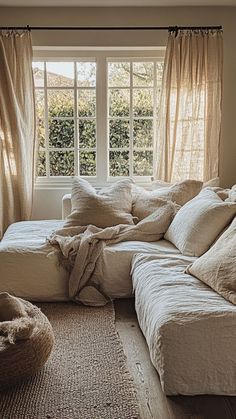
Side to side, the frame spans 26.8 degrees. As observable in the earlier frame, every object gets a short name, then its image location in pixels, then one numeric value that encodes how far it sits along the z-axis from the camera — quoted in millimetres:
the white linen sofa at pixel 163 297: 2117
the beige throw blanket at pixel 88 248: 3363
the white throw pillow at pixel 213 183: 4531
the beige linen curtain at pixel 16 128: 4516
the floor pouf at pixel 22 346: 2213
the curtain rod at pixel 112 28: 4554
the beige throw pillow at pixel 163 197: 3936
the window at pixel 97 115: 4840
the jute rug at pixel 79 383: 2127
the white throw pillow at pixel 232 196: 3359
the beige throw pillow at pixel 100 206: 3793
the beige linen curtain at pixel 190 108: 4539
